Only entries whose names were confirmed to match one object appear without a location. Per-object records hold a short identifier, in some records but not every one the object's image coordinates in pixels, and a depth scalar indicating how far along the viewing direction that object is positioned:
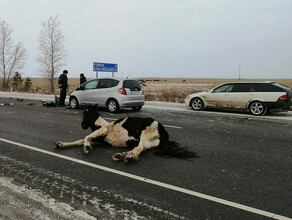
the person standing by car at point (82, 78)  19.94
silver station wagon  12.48
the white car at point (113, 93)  13.34
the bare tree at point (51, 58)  38.53
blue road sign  23.33
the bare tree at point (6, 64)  39.25
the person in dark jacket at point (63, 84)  15.99
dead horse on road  5.36
